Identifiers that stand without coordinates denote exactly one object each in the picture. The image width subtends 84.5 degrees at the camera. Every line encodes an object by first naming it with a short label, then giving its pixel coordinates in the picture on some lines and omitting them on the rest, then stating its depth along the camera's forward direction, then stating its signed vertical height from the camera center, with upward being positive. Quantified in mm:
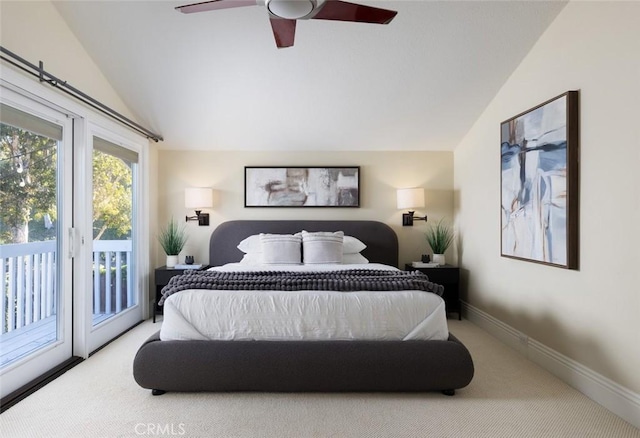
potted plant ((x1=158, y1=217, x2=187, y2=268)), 4086 -259
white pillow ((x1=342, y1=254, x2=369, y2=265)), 3926 -467
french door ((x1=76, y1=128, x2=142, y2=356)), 2961 -190
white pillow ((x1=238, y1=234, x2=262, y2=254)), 4066 -311
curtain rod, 2170 +971
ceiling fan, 1754 +1133
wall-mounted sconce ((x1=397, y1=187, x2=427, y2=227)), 4270 +244
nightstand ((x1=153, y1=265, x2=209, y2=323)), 3914 -630
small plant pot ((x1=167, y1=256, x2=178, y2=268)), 4059 -493
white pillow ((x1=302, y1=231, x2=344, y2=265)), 3787 -333
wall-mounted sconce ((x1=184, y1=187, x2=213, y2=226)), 4242 +252
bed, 2215 -930
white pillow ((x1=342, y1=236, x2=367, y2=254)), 4074 -323
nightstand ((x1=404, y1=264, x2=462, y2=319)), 4039 -699
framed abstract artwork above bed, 4480 +399
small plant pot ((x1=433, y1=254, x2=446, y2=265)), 4242 -494
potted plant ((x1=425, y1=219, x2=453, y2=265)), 4286 -258
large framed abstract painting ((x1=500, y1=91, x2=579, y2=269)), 2436 +275
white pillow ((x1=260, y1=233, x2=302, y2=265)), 3775 -343
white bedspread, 2307 -654
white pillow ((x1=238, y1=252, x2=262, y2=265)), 3913 -456
